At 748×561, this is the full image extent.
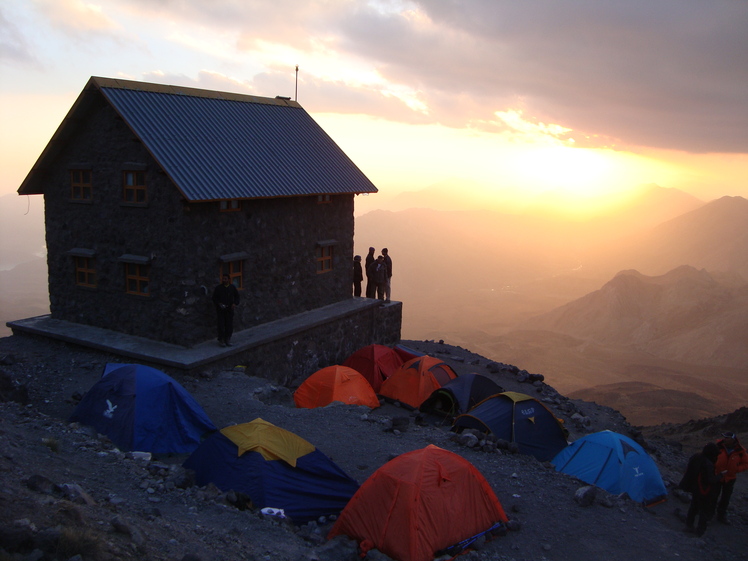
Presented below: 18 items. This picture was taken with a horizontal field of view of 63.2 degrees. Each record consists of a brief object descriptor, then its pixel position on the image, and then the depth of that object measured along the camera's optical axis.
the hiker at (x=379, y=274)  22.39
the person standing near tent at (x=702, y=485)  9.93
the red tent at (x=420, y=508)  8.12
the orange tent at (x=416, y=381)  16.66
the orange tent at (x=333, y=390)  15.25
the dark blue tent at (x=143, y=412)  10.47
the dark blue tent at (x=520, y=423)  13.04
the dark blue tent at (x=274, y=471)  8.87
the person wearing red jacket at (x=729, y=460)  10.23
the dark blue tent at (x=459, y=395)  15.59
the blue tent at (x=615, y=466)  11.09
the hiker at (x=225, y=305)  14.87
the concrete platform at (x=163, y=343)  14.23
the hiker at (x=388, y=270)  22.66
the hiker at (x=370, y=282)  22.41
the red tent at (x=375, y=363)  18.36
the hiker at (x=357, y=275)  22.48
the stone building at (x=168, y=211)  14.88
